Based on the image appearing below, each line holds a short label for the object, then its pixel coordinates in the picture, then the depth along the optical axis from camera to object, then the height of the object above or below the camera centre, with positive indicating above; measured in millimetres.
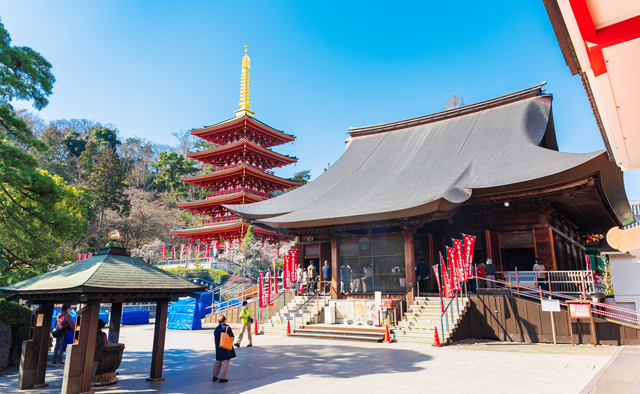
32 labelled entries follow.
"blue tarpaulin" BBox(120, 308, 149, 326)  21375 -1911
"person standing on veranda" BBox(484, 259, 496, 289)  14383 +273
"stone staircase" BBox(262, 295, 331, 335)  15969 -1386
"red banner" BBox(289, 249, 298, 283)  18938 +684
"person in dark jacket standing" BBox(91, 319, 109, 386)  7516 -1291
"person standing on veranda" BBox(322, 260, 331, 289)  18078 +312
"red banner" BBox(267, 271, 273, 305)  18203 -841
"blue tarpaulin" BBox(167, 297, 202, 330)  18469 -1602
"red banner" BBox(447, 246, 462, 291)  13203 +309
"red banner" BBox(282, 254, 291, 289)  18859 +453
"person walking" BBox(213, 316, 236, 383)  7699 -1437
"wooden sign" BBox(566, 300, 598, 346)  11383 -831
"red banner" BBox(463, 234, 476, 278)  13480 +944
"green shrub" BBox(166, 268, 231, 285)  33062 +449
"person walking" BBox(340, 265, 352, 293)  17016 +53
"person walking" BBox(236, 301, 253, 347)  12469 -1226
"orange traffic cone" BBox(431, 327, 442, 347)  11941 -1692
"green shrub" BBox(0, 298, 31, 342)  9789 -913
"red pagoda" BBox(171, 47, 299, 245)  38719 +10144
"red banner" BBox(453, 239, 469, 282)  13227 +721
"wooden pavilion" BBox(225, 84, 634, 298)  14492 +3139
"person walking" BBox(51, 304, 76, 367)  9977 -1189
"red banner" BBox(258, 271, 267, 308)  17469 -551
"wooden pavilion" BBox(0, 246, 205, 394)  6910 -305
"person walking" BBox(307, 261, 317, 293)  19234 +101
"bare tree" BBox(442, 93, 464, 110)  54181 +23372
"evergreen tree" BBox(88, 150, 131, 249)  43094 +9582
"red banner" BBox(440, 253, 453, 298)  13359 -24
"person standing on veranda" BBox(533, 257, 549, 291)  14368 +179
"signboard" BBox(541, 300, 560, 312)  11852 -701
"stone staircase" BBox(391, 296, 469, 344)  12719 -1322
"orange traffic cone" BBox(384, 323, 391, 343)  12961 -1716
